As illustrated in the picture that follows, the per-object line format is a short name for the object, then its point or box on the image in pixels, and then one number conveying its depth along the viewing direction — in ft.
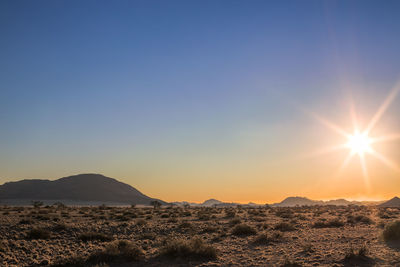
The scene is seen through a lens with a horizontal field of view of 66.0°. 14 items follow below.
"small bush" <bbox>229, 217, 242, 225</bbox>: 102.83
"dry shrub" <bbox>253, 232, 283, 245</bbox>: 62.76
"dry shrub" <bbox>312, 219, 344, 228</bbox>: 92.43
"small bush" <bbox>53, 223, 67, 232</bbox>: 76.10
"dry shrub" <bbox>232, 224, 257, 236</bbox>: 75.77
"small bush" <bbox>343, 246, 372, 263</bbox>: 44.94
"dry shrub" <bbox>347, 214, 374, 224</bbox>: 104.28
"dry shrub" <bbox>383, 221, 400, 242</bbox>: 62.39
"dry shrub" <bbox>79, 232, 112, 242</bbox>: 66.03
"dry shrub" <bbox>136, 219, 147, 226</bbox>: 97.35
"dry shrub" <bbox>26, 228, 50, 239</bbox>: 65.01
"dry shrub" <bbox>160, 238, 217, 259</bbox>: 49.26
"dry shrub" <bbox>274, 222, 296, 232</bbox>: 83.94
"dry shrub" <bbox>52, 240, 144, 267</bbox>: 44.83
